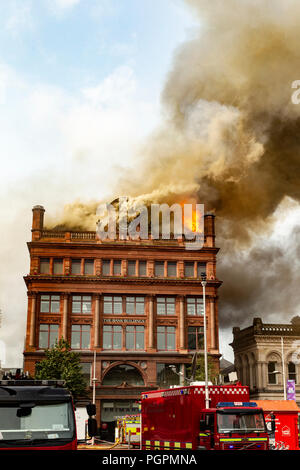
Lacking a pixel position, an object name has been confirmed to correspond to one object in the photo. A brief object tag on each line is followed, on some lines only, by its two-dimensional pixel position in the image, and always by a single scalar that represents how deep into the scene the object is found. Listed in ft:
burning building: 228.84
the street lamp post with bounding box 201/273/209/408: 76.61
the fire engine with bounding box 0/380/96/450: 46.19
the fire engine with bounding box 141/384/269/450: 70.49
